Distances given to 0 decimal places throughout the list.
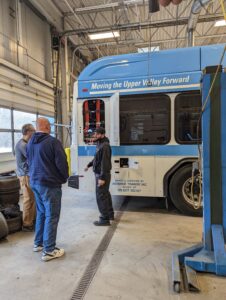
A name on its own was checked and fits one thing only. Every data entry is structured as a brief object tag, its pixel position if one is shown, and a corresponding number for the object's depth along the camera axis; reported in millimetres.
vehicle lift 2705
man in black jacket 3912
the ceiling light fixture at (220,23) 7157
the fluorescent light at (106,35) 7815
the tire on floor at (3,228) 3369
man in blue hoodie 2859
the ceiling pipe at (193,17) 5543
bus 4324
